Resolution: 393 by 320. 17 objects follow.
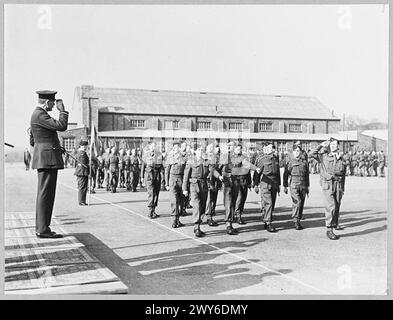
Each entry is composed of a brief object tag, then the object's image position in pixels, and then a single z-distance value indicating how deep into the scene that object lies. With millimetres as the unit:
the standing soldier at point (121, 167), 20589
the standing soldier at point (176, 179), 10758
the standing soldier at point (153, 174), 12321
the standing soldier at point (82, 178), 14516
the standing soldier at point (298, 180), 10727
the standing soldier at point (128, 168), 20359
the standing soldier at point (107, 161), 20222
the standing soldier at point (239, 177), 10608
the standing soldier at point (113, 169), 19188
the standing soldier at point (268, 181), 10484
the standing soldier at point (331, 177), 9508
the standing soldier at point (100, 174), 21000
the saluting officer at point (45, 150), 6855
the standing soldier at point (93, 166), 16995
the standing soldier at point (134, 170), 19641
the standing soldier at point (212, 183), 10478
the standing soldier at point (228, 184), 9906
